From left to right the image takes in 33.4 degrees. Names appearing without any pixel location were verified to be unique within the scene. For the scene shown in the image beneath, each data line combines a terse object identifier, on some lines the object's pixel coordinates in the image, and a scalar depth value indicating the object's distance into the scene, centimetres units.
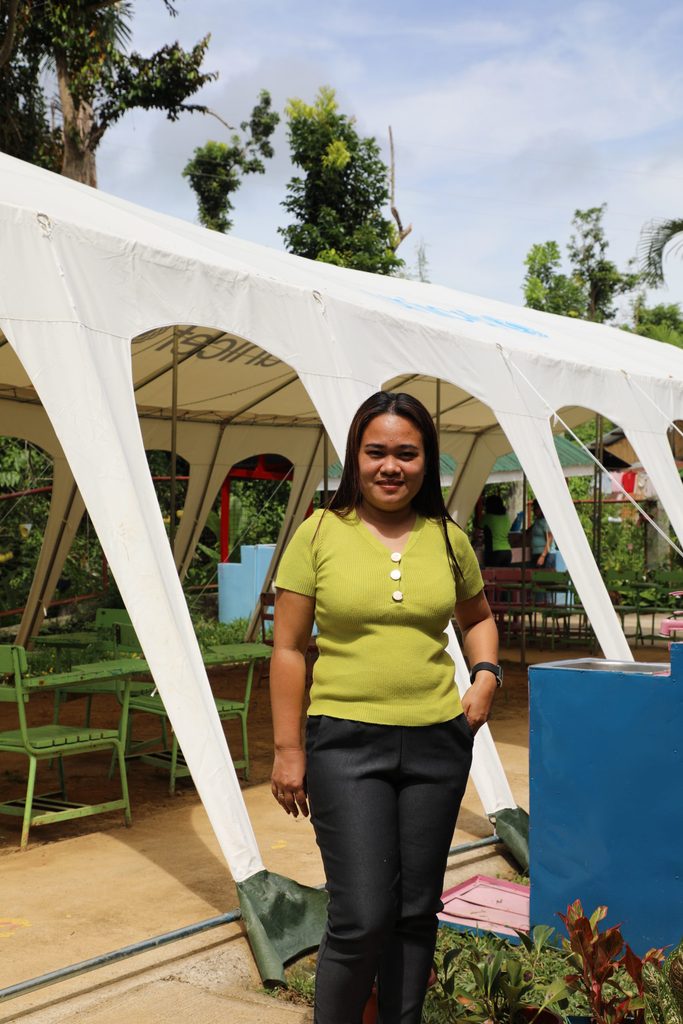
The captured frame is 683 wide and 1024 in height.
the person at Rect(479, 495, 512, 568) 1362
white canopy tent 420
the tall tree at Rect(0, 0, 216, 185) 1607
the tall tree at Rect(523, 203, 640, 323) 3591
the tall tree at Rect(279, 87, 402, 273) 2300
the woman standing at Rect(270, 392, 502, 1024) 246
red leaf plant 273
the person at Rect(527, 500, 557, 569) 1504
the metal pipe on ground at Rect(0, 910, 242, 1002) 340
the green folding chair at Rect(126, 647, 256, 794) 614
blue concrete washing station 361
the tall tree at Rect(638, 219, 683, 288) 1923
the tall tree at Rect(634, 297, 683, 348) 3953
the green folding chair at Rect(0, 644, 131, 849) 511
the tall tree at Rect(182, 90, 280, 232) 2414
